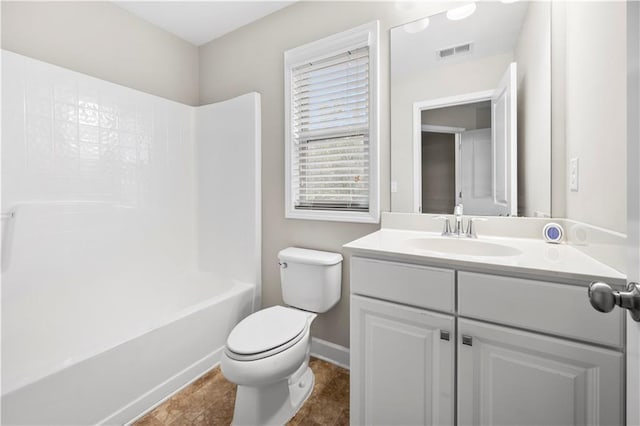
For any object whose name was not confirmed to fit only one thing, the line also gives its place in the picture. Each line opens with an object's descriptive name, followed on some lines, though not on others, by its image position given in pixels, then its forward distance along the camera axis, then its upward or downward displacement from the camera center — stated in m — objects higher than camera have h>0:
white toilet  1.22 -0.62
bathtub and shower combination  1.35 -0.20
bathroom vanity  0.78 -0.42
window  1.67 +0.51
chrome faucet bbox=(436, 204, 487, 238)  1.36 -0.10
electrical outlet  1.09 +0.12
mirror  1.29 +0.48
